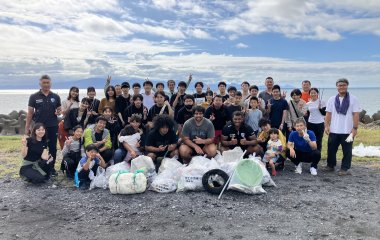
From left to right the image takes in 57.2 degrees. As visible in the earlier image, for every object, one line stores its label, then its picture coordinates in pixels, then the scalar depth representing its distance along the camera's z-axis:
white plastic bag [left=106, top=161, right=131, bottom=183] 7.02
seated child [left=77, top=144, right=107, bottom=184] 6.96
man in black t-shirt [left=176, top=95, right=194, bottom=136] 8.46
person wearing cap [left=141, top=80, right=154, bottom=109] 9.24
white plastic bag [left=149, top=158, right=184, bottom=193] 6.54
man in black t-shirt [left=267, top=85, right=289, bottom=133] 8.78
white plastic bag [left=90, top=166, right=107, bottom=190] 6.84
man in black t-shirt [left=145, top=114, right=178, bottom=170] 7.65
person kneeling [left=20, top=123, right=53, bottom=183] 7.14
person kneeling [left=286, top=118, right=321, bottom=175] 7.89
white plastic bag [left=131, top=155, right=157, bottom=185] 7.11
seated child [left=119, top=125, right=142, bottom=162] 7.73
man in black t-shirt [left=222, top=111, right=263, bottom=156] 7.97
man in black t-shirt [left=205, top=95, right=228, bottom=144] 8.48
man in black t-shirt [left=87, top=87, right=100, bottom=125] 8.50
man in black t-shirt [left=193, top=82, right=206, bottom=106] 9.78
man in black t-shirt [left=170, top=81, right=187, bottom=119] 8.96
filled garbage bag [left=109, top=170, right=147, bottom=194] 6.39
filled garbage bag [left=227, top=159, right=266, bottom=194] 6.33
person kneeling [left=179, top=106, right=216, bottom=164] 7.71
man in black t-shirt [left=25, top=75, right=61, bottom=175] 7.59
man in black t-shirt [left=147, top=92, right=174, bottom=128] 8.36
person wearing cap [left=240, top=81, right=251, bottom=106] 9.67
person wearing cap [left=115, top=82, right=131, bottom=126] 8.82
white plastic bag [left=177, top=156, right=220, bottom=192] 6.52
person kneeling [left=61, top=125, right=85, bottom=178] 7.51
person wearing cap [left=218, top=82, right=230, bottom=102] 9.70
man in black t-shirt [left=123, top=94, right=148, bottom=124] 8.42
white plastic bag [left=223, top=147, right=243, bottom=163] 7.61
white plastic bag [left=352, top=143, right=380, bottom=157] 10.20
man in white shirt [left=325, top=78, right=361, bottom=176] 7.83
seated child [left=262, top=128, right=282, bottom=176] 7.88
